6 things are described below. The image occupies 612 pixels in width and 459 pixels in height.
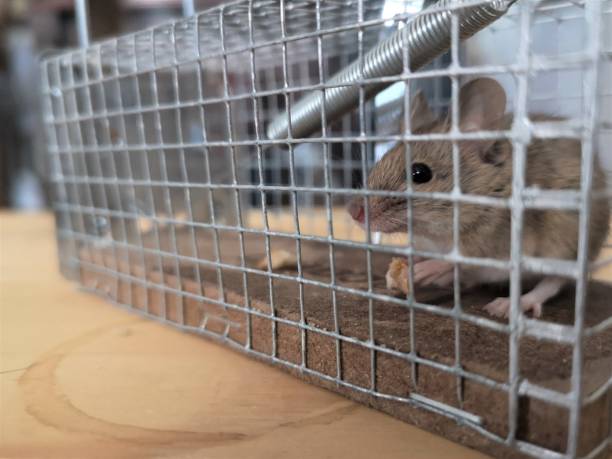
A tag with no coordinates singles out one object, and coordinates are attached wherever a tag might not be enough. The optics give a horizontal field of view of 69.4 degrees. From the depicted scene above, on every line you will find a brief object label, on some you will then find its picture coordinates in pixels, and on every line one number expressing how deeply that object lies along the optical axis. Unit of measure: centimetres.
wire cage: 7
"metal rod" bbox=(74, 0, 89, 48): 17
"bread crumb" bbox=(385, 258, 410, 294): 11
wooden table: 8
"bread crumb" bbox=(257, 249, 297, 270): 14
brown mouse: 10
